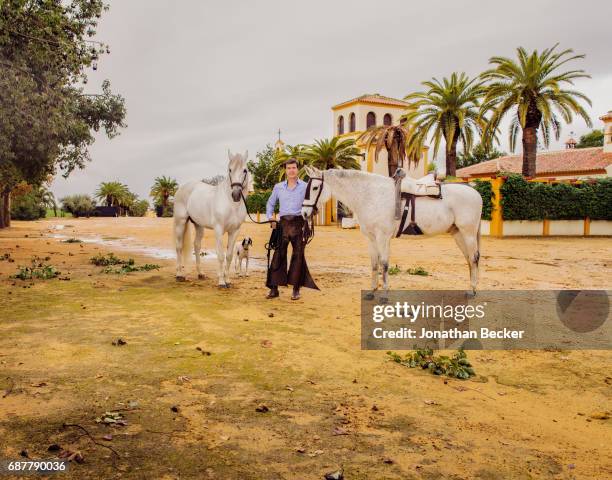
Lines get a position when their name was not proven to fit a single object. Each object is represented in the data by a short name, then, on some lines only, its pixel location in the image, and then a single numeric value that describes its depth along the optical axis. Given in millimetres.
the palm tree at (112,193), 89000
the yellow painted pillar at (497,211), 25031
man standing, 7922
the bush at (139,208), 98912
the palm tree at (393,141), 34844
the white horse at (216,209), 8672
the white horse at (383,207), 7484
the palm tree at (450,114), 29016
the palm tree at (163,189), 82312
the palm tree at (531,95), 25641
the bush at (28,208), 55331
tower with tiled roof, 48381
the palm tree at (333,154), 38812
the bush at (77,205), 75438
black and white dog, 10745
